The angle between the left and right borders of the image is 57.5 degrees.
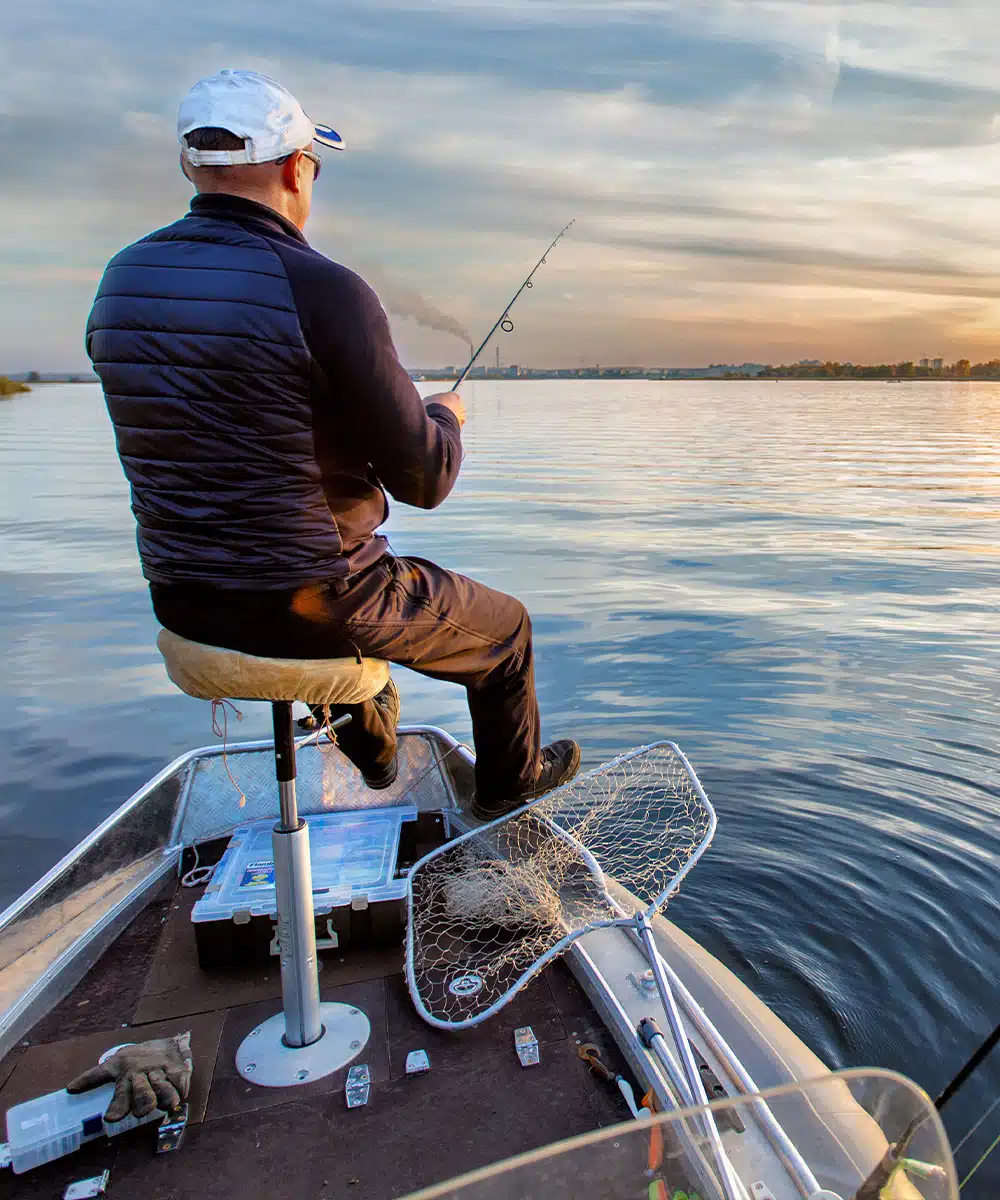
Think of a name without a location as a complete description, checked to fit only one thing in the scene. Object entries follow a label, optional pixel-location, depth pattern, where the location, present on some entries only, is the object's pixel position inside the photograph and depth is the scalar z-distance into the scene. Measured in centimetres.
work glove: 286
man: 221
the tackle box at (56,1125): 273
